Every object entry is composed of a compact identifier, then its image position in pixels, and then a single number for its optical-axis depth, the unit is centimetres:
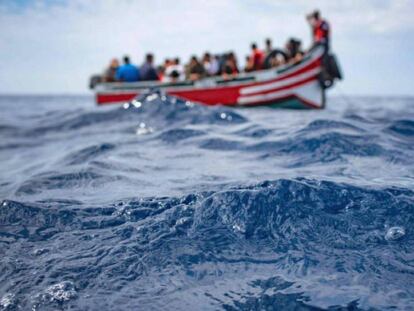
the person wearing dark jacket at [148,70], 1617
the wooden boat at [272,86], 1421
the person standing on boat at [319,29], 1377
